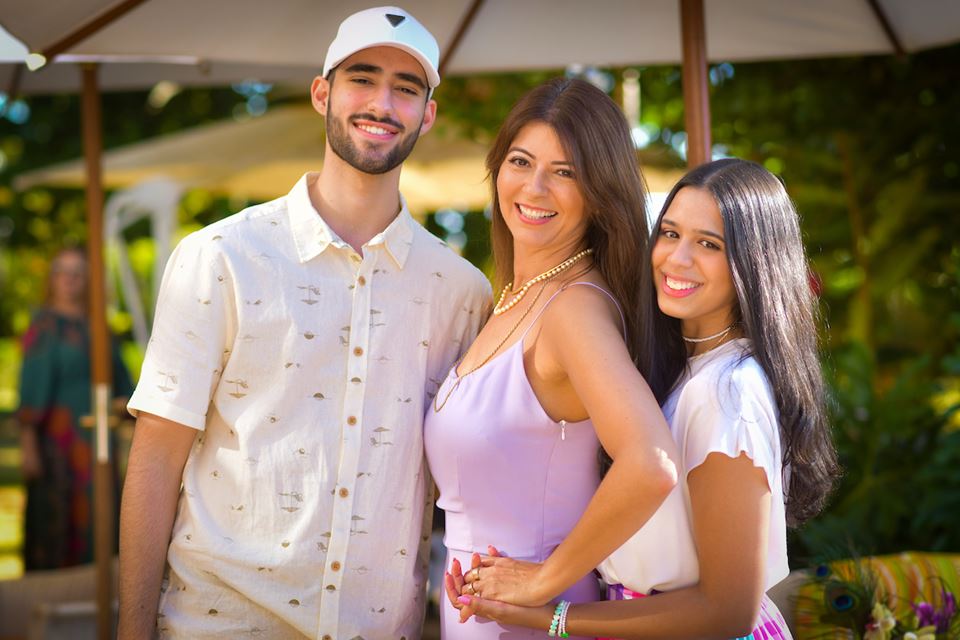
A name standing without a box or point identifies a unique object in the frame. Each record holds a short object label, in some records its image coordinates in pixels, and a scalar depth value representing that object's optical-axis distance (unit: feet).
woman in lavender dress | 7.72
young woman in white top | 7.37
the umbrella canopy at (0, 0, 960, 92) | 11.25
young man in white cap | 8.45
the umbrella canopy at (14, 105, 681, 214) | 22.58
